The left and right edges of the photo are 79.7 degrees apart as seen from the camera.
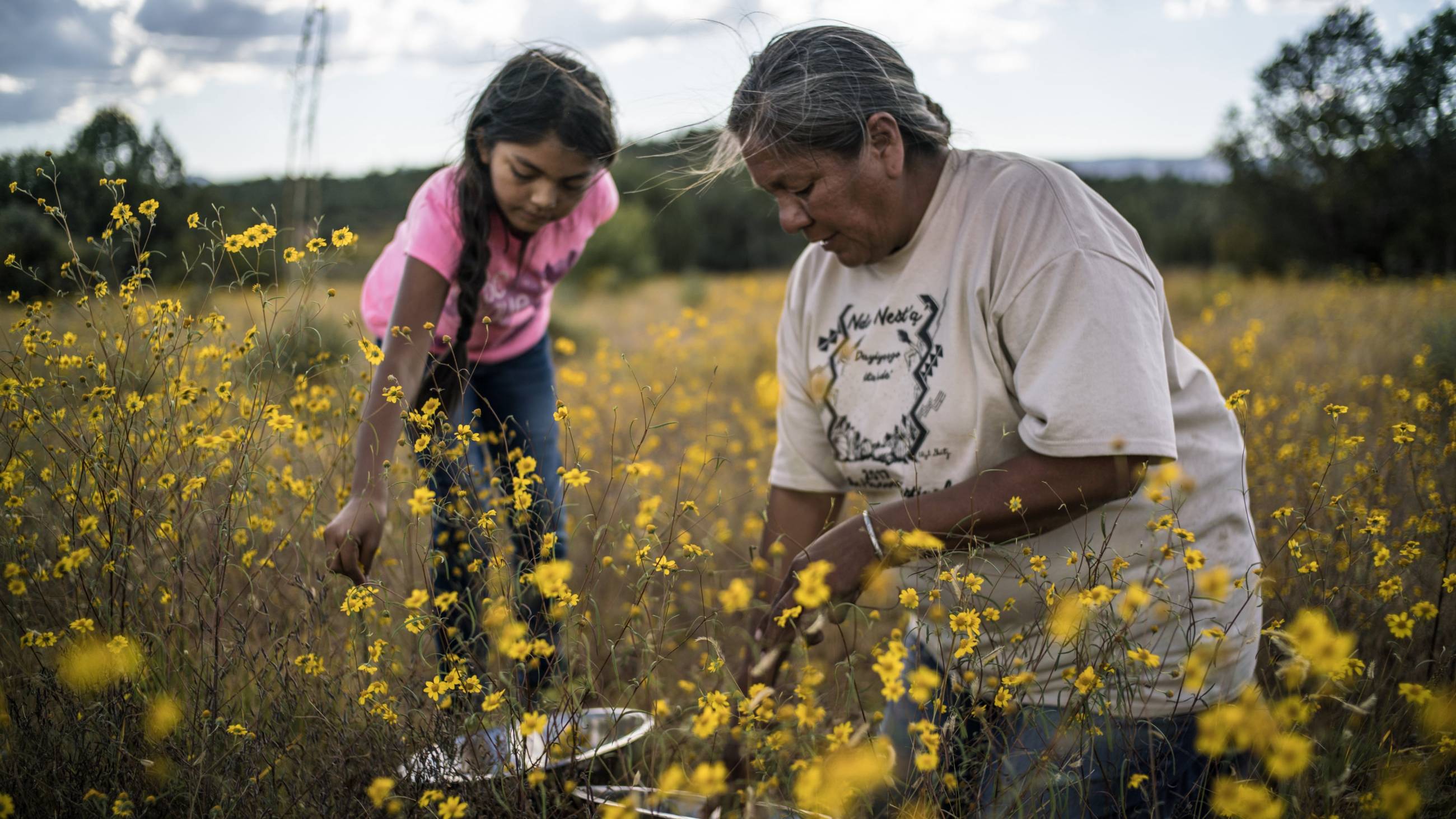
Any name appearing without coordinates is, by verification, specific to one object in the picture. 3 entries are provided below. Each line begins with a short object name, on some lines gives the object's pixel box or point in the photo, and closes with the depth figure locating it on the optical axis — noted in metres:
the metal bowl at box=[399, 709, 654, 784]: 1.46
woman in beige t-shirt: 1.49
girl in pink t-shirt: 1.97
